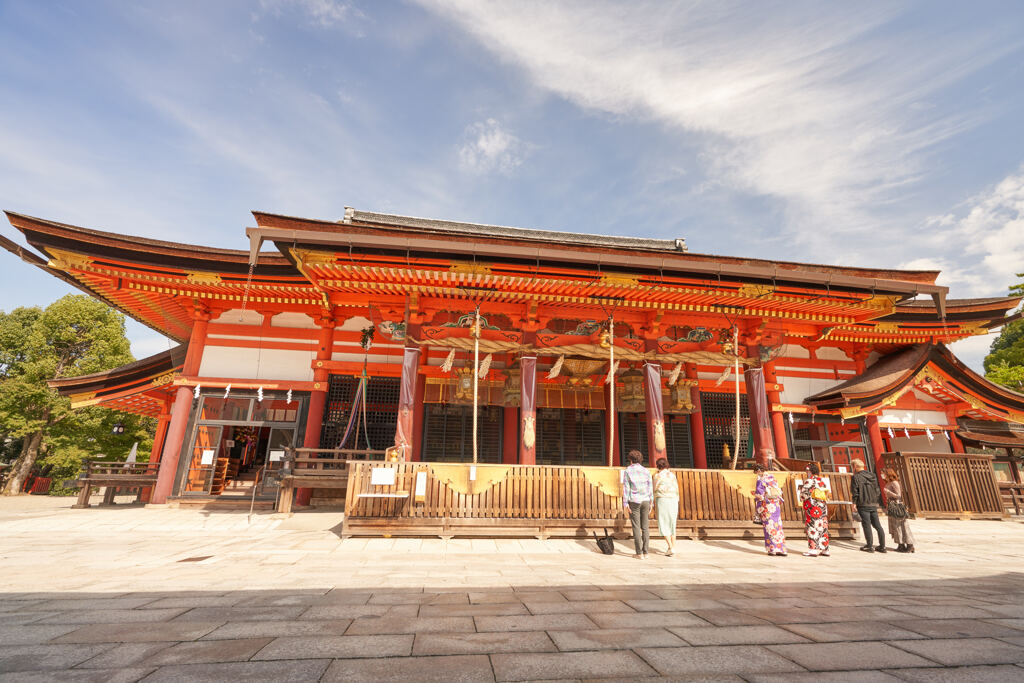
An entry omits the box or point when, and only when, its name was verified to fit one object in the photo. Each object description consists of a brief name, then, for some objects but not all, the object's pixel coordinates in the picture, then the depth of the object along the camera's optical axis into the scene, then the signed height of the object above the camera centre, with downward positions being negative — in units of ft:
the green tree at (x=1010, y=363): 60.90 +17.95
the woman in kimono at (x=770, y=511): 24.50 -2.34
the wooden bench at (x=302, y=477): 32.17 -1.08
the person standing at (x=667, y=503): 23.48 -1.89
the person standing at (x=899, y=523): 25.00 -2.87
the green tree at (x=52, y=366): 65.67 +13.90
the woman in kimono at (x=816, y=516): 24.32 -2.56
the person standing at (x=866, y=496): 26.18 -1.52
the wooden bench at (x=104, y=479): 37.93 -1.72
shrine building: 32.73 +9.97
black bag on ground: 22.95 -4.01
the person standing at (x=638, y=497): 22.56 -1.57
